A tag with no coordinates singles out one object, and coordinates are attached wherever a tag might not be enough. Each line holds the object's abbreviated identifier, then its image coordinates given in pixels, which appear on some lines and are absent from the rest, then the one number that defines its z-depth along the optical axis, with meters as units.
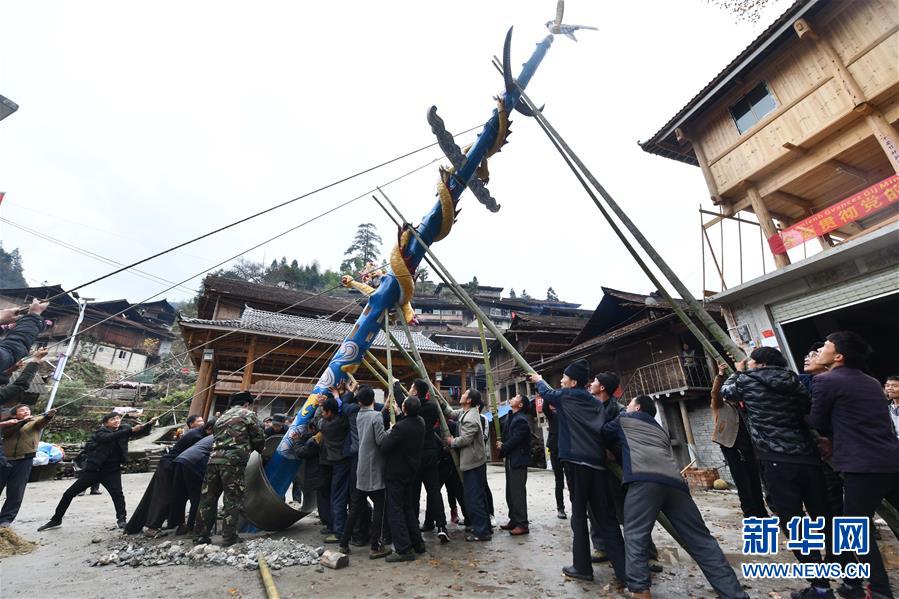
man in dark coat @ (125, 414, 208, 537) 5.02
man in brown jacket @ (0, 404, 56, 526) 5.13
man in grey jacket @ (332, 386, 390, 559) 4.32
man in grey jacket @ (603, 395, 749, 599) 2.84
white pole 13.24
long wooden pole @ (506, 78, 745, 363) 2.82
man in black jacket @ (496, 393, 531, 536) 5.17
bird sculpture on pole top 4.86
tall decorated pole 5.54
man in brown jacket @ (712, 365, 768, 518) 4.22
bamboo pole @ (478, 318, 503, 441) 4.86
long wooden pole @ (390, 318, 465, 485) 5.14
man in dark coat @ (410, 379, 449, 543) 4.84
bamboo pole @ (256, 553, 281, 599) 3.12
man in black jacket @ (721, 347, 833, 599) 2.98
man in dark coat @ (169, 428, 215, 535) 5.13
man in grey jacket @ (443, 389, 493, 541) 4.93
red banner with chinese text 6.75
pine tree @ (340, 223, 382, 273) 49.08
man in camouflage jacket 4.60
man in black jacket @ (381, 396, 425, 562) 4.25
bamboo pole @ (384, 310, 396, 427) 4.88
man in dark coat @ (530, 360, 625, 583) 3.51
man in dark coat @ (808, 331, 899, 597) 2.69
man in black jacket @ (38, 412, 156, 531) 5.43
